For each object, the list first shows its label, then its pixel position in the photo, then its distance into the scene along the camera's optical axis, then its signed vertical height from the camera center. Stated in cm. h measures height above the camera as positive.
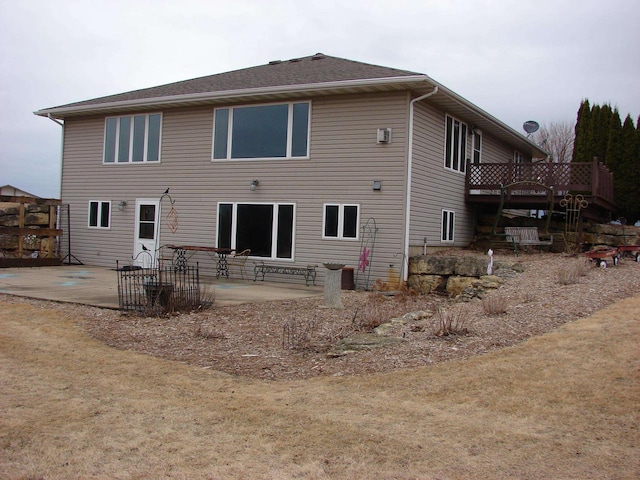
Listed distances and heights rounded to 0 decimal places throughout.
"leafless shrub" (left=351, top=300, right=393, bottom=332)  796 -106
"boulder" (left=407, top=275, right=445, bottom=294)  1365 -86
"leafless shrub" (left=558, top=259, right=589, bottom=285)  1022 -40
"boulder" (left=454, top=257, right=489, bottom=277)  1335 -45
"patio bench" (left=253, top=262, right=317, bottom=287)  1432 -75
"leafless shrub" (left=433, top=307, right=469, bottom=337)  704 -99
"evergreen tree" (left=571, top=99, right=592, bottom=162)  2518 +515
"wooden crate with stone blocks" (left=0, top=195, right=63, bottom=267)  1698 +0
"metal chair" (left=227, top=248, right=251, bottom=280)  1523 -56
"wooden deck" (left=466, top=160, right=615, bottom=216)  1546 +181
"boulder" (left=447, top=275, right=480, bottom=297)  1337 -85
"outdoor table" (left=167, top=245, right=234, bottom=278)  1506 -45
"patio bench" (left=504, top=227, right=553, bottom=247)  1564 +35
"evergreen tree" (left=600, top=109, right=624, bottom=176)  2336 +420
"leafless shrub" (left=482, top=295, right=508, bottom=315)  803 -81
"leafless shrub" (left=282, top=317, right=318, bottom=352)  721 -123
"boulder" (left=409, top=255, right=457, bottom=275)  1372 -47
